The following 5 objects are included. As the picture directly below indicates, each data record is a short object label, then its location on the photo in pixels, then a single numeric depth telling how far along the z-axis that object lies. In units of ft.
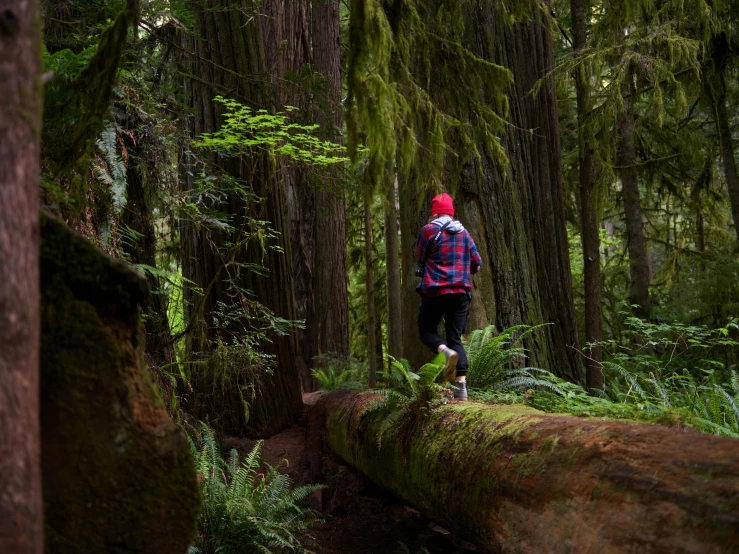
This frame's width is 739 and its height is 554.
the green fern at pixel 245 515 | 14.61
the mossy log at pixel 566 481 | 8.41
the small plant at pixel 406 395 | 16.99
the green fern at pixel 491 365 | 21.09
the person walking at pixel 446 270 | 21.61
